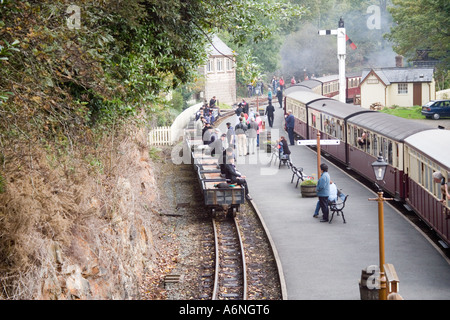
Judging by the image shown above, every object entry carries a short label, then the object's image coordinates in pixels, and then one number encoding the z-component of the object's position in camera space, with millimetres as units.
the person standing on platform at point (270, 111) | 41031
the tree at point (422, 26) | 42938
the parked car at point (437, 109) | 46938
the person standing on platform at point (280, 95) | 55512
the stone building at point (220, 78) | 55475
